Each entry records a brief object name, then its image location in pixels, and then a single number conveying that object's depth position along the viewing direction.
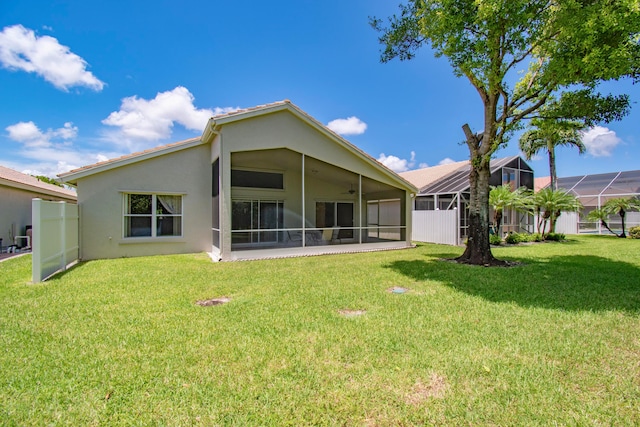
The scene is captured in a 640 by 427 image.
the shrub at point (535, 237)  19.29
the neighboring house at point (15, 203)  14.24
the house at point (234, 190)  11.58
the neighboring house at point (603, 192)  23.74
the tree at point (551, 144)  24.38
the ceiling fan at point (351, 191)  17.76
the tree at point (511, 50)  7.69
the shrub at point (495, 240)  17.02
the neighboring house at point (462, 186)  18.56
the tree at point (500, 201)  17.50
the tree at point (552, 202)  20.11
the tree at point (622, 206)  21.24
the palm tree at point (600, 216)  22.75
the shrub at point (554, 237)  19.98
